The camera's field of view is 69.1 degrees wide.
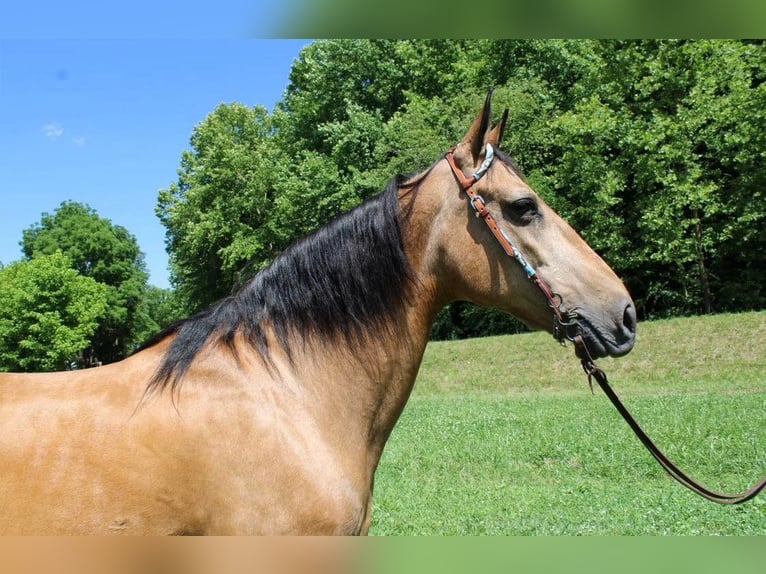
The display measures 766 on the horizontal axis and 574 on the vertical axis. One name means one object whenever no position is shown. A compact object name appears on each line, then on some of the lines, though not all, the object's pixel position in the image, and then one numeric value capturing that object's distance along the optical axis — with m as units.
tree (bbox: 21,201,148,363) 43.88
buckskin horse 1.99
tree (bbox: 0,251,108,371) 36.72
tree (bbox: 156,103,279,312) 32.66
